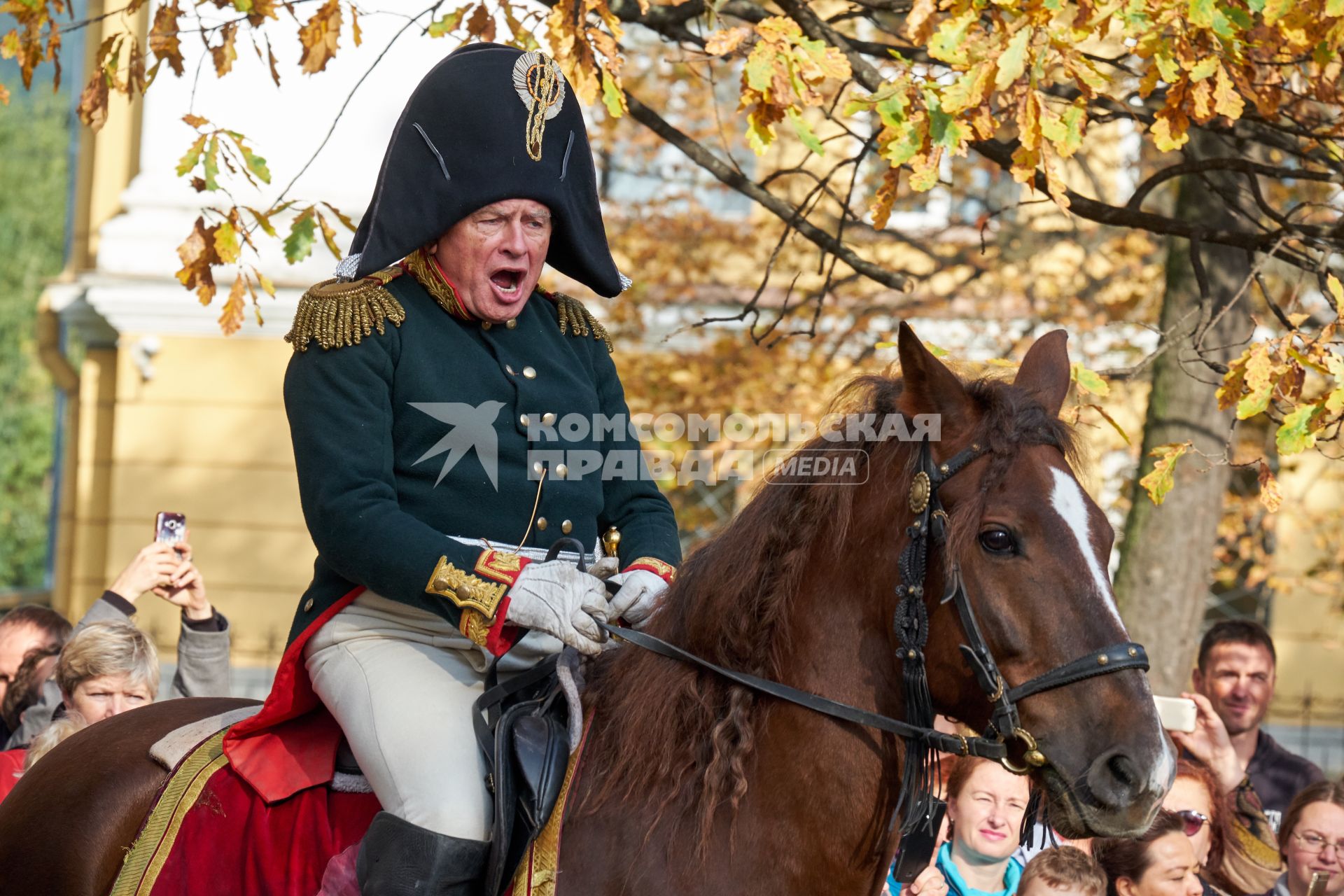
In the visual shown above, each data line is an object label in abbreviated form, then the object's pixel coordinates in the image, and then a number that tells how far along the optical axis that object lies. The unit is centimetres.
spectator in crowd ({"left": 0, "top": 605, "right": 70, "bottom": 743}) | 1129
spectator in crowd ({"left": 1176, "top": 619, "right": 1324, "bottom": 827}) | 1211
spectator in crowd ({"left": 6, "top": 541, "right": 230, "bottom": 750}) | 966
